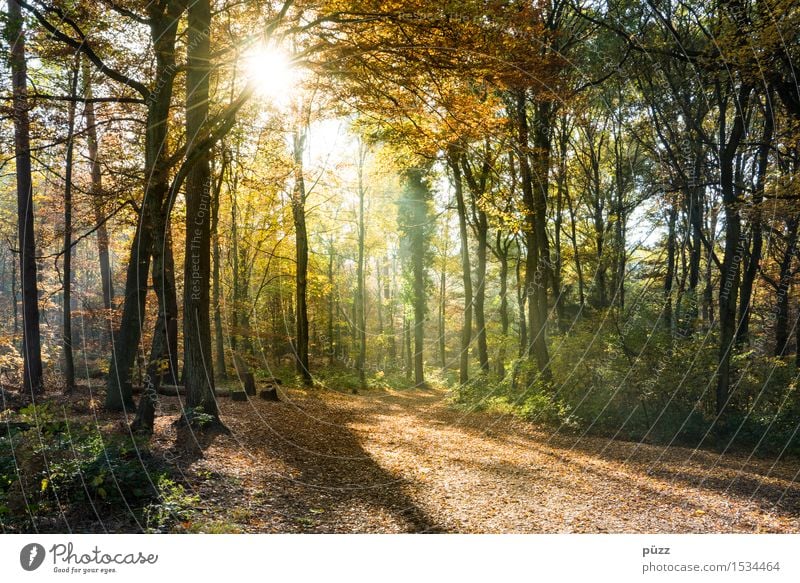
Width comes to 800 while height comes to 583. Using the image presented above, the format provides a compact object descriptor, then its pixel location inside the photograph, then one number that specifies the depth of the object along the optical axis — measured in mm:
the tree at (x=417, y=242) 23391
